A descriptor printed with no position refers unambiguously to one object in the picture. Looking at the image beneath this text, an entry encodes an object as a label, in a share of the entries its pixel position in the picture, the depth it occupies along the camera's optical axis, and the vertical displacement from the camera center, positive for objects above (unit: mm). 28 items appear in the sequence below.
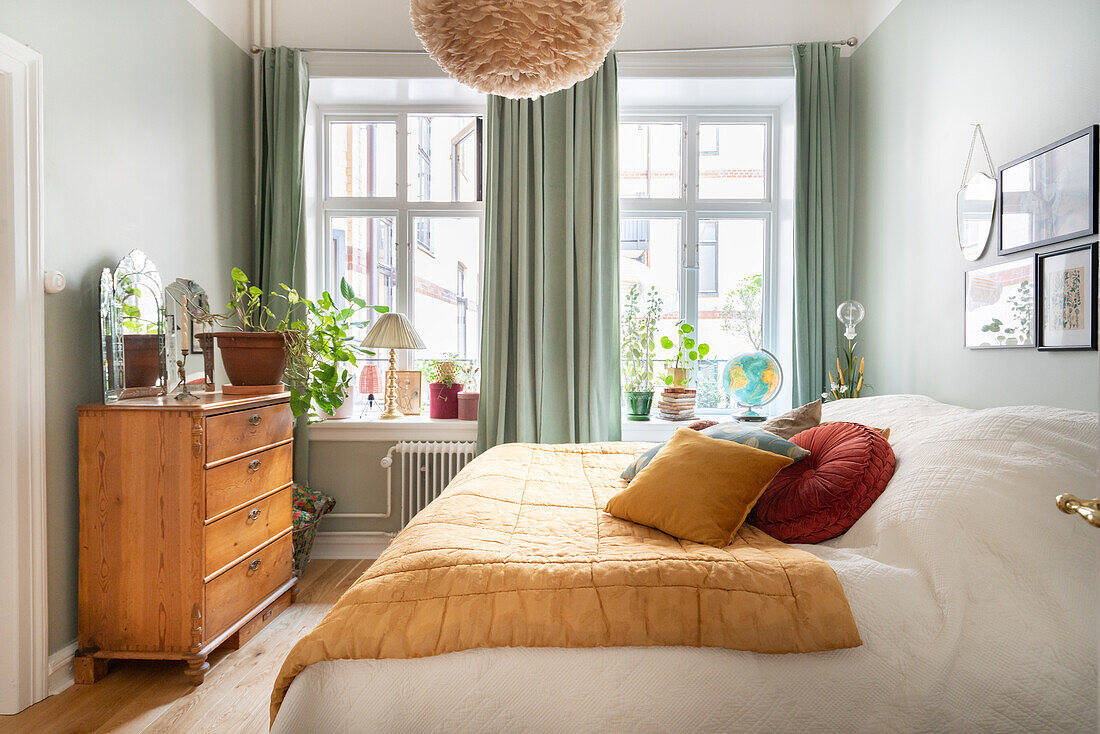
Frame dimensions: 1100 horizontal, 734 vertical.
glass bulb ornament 3043 +189
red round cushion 1581 -336
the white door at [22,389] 1978 -106
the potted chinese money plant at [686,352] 3600 +12
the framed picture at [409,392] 3711 -211
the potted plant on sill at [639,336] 3693 +102
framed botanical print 1787 +158
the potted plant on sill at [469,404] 3525 -266
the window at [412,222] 3834 +775
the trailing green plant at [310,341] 3094 +65
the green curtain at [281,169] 3426 +964
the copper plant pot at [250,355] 2621 -2
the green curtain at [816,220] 3342 +679
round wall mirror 2246 +495
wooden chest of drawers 2105 -574
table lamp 3391 +100
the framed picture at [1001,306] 2041 +158
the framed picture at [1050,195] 1793 +468
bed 1164 -578
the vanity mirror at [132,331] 2295 +84
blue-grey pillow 1742 -237
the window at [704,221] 3811 +773
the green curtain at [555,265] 3373 +458
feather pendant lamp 1663 +835
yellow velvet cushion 1528 -331
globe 3250 -119
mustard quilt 1202 -463
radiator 3406 -585
